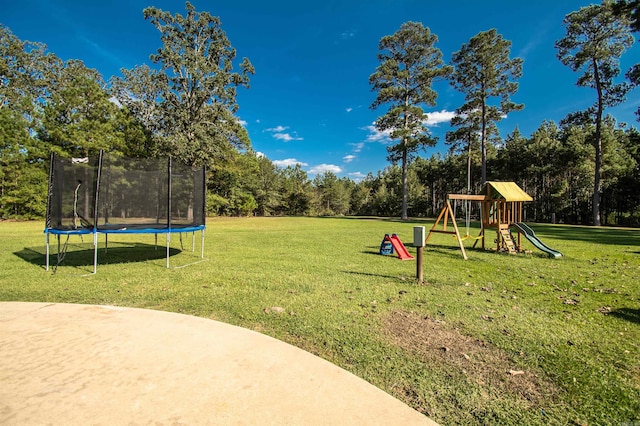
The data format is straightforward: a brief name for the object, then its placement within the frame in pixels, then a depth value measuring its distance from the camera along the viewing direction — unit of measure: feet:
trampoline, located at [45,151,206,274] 19.74
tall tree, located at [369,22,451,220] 85.76
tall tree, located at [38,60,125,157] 73.92
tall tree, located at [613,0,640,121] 49.03
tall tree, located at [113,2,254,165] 75.31
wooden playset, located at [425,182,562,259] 28.48
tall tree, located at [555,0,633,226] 66.80
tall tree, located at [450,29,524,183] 78.84
